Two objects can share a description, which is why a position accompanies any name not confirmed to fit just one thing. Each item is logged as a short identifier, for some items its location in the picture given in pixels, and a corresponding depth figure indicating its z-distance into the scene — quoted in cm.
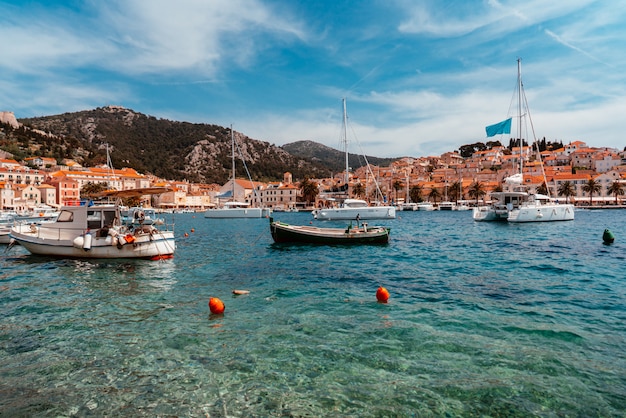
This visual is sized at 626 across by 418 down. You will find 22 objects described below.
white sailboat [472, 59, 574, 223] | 4369
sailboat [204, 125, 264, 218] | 7694
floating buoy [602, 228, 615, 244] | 2405
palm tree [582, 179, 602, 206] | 10062
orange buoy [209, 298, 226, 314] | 969
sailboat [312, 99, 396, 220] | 5750
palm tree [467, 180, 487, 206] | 11300
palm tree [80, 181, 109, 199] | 9511
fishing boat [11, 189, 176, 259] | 1838
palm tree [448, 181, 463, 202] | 12475
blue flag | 4803
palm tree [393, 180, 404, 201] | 12526
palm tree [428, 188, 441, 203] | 12162
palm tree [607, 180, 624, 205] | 9756
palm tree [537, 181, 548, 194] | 10588
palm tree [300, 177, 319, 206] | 12038
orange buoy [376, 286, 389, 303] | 1068
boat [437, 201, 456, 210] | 10890
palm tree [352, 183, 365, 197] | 12625
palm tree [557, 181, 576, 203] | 10230
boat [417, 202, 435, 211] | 10538
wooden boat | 2500
